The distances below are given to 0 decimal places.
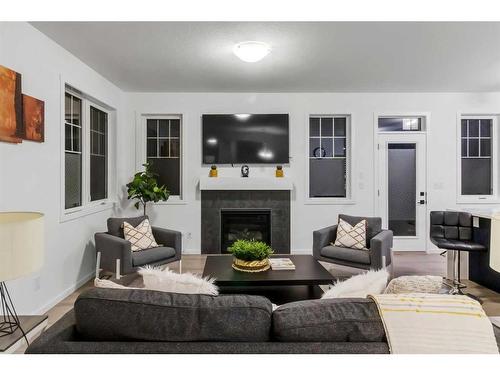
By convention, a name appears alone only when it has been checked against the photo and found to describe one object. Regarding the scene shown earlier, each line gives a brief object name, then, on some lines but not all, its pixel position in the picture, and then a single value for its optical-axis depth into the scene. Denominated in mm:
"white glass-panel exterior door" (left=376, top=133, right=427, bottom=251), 5598
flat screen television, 5402
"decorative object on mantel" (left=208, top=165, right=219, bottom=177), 5398
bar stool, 3729
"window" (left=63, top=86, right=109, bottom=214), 3918
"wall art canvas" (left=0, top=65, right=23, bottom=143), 2576
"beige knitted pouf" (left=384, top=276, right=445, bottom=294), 1550
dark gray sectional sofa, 1267
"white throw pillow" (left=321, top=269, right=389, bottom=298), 1590
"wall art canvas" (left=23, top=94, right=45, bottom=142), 2857
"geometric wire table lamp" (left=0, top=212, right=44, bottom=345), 1537
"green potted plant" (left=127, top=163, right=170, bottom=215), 4906
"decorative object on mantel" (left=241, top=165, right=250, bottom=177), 5430
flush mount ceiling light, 3246
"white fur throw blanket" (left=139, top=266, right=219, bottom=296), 1569
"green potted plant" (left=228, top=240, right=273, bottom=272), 3154
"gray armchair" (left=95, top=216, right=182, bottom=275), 3580
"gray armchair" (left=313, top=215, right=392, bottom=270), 3742
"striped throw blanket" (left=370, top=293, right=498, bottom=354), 1256
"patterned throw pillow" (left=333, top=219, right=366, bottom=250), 4086
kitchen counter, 3673
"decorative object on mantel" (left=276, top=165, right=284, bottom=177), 5412
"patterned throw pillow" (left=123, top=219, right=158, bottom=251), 3951
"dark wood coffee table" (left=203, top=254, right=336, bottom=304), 2920
